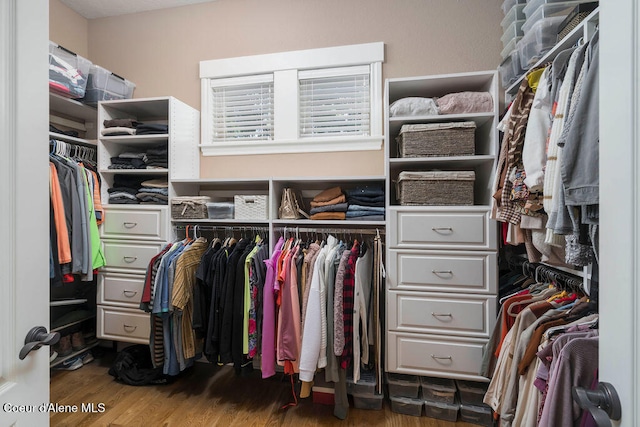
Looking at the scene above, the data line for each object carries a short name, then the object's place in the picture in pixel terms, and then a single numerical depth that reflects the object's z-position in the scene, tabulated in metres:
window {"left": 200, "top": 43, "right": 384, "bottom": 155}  2.35
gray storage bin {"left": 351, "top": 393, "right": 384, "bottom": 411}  1.92
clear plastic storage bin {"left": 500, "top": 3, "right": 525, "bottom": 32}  1.78
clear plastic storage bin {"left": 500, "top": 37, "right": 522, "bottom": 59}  1.78
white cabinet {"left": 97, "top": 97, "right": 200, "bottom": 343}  2.25
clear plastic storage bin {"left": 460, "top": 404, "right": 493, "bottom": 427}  1.79
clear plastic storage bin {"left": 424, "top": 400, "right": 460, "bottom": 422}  1.83
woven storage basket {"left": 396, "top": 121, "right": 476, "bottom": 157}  1.83
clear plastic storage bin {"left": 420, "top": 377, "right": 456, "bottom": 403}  1.86
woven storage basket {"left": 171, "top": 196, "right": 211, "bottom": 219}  2.21
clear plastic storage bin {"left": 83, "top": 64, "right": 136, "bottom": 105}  2.40
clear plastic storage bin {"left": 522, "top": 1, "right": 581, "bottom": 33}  1.40
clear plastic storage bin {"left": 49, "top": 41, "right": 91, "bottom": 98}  2.10
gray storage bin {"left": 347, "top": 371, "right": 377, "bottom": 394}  1.92
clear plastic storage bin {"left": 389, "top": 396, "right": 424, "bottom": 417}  1.88
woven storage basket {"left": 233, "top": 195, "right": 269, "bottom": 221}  2.13
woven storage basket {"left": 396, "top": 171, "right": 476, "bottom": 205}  1.81
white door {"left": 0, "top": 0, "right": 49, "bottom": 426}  0.70
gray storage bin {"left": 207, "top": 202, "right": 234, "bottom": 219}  2.19
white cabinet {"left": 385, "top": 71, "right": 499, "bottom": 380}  1.77
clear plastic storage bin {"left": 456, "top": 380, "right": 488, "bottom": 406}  1.83
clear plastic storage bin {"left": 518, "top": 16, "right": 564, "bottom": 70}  1.43
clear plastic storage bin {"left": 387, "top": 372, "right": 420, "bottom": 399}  1.92
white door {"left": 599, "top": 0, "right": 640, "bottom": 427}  0.50
